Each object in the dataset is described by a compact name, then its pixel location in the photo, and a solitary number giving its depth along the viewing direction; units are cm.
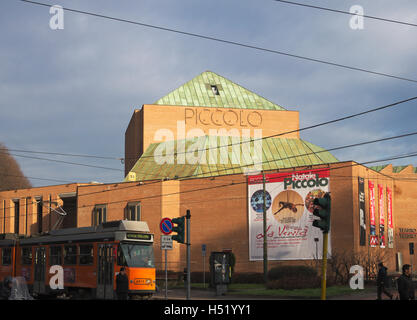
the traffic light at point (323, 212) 1650
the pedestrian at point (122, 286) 2119
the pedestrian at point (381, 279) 2489
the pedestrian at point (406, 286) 1496
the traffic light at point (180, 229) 2225
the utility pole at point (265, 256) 3903
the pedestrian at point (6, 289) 1609
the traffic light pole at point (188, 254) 2221
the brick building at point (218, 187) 4694
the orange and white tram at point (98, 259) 2666
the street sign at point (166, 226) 2344
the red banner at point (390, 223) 5312
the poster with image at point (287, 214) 4591
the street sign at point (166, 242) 2478
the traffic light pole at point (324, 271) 1623
